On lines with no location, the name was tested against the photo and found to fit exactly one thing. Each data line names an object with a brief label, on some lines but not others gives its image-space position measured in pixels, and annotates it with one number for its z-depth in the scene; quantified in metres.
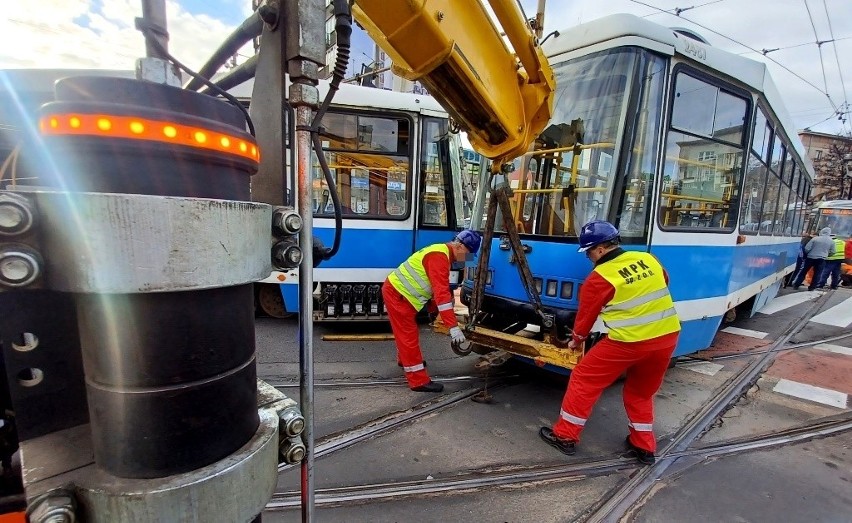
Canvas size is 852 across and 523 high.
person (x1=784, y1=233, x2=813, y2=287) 12.73
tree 25.70
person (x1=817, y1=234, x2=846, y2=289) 11.97
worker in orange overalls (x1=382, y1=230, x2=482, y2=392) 4.18
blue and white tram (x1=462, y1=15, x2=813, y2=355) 3.67
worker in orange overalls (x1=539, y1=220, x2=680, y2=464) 3.09
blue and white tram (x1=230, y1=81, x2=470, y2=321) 5.56
